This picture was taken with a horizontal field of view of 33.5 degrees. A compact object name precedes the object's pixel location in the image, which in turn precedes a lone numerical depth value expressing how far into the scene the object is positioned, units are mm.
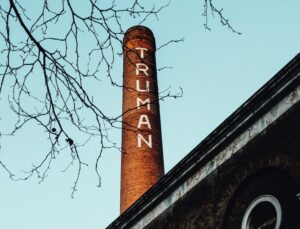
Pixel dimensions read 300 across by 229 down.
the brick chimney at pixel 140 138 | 17016
